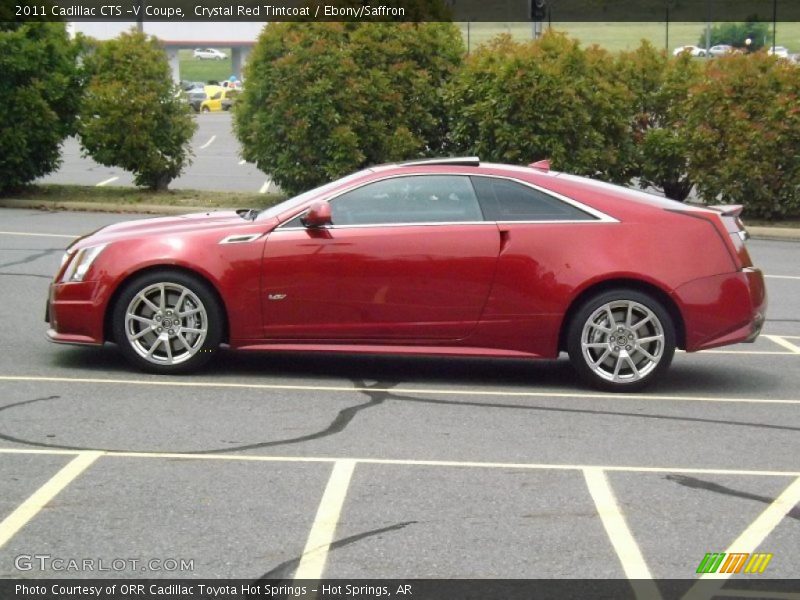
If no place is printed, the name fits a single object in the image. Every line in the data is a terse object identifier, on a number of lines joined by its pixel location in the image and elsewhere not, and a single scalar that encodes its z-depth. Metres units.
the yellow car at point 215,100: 70.00
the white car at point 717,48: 70.78
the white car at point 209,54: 119.81
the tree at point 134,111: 21.31
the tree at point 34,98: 21.17
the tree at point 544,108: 19.77
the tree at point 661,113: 20.31
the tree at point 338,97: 19.92
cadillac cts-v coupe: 9.06
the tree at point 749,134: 19.42
